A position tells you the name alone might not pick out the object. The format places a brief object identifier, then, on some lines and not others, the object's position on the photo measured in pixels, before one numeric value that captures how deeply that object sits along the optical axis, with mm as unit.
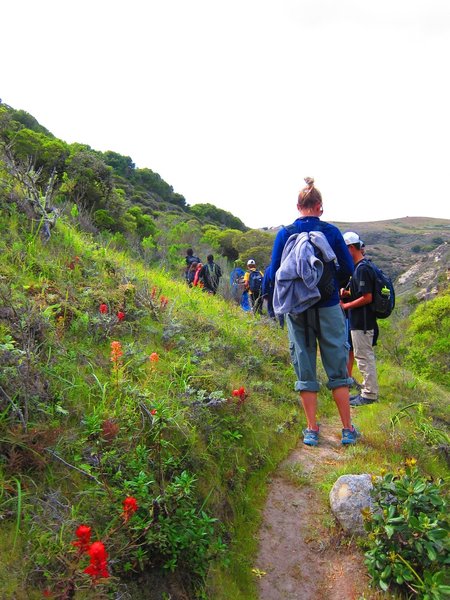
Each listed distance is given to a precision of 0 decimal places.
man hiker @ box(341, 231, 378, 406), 4484
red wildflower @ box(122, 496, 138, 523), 1642
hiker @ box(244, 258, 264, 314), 9305
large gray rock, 2480
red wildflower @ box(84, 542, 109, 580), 1324
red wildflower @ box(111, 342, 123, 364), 2555
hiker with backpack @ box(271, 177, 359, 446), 3281
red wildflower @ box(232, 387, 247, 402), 3113
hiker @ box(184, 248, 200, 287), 10102
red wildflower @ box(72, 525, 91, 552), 1387
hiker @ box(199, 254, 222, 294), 9477
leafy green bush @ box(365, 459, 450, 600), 1969
